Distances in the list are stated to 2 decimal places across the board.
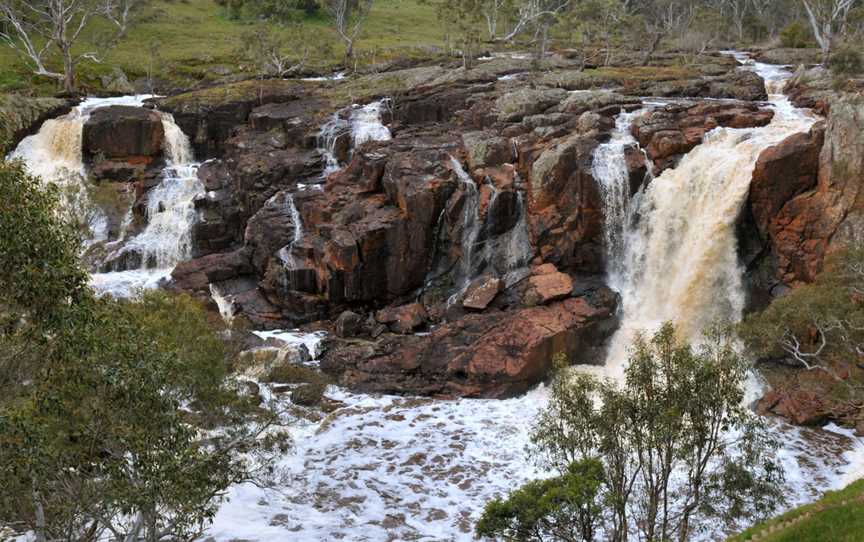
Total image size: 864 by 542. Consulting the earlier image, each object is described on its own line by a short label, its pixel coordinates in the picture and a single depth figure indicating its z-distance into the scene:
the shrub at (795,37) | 79.73
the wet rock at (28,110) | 52.63
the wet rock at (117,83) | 68.26
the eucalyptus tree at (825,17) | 66.50
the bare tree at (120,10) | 77.01
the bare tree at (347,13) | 79.75
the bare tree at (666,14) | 91.28
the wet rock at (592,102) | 48.34
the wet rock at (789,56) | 68.44
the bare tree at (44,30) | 65.69
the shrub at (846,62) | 51.34
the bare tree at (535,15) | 76.25
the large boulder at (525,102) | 49.12
